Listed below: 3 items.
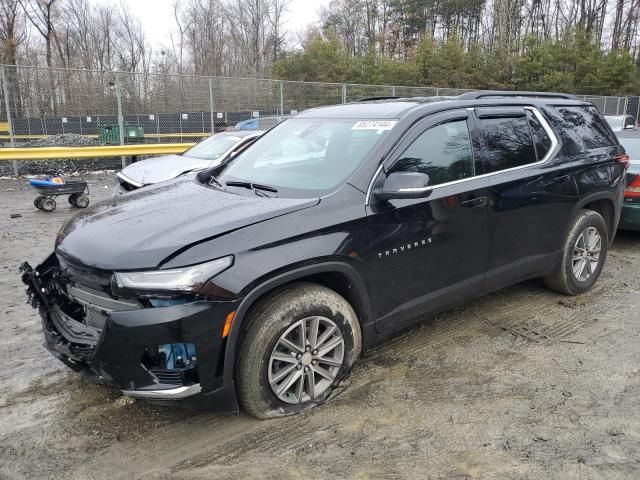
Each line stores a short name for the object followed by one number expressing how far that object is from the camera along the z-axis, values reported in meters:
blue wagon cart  8.99
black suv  2.59
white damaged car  7.97
